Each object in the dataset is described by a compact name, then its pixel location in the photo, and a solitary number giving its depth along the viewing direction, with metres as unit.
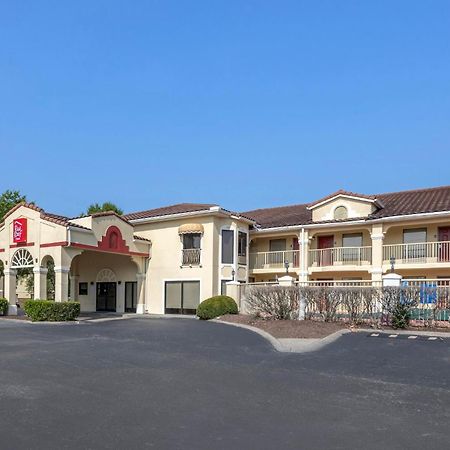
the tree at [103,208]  50.63
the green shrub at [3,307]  28.27
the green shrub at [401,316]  18.17
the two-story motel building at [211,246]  27.58
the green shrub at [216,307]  24.92
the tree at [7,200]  40.03
